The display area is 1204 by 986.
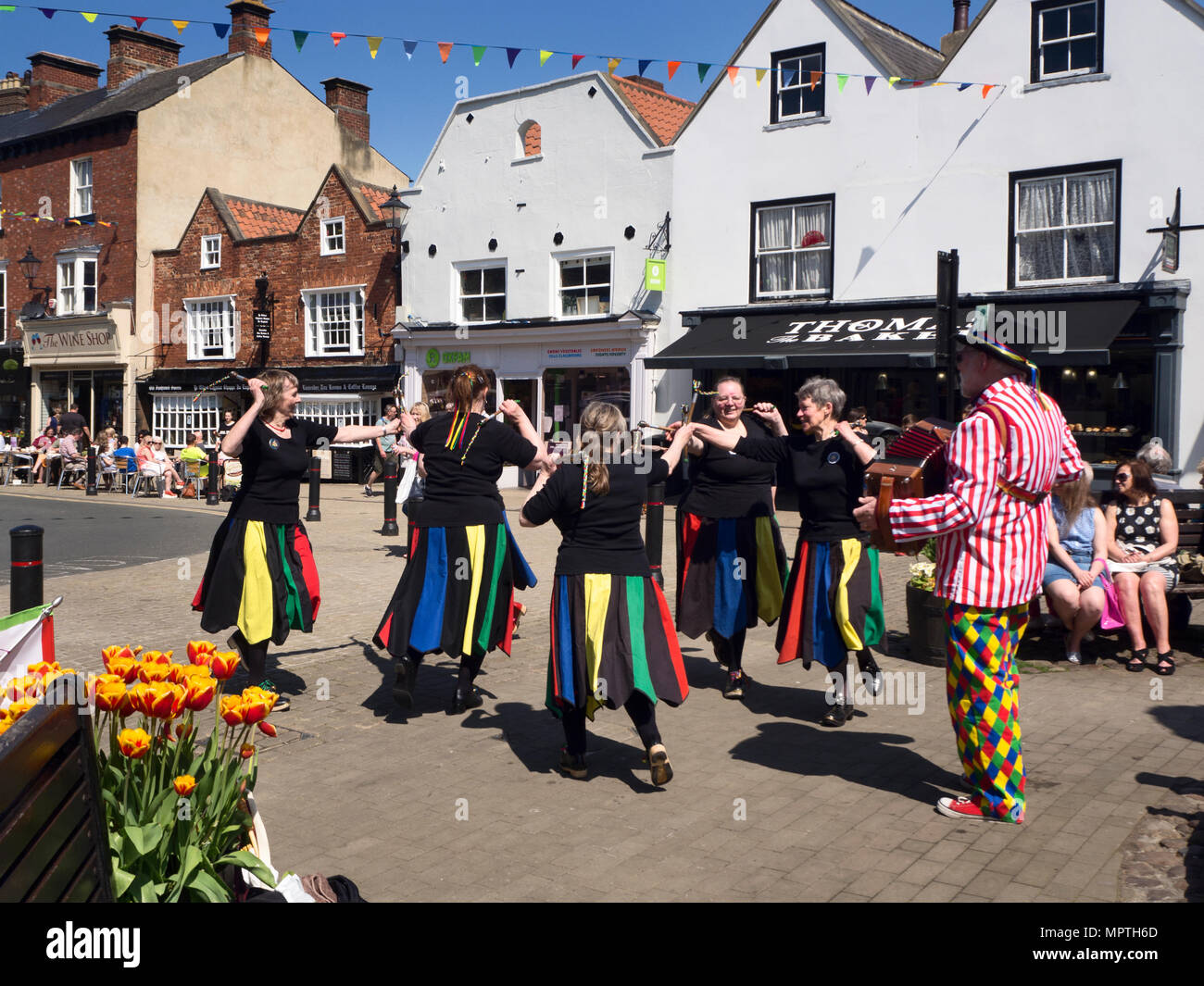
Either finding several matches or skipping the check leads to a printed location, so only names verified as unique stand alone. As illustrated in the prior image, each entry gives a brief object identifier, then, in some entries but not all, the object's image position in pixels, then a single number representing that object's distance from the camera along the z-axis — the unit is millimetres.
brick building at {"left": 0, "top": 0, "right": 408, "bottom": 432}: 29672
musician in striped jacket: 4270
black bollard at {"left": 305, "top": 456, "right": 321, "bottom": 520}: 16453
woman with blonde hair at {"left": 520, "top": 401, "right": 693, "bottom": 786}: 4965
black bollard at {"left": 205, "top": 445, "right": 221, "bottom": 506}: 20438
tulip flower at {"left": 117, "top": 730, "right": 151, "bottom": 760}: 2492
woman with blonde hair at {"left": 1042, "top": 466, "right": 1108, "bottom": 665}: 7379
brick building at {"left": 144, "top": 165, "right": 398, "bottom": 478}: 25703
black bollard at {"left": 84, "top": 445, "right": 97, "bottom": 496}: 22766
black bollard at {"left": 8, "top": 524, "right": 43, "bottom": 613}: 5590
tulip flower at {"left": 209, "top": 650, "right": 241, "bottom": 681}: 2914
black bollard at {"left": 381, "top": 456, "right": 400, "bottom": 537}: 14812
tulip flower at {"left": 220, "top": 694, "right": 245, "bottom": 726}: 2740
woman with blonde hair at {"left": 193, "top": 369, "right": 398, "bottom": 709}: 5996
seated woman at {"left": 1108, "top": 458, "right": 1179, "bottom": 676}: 7391
